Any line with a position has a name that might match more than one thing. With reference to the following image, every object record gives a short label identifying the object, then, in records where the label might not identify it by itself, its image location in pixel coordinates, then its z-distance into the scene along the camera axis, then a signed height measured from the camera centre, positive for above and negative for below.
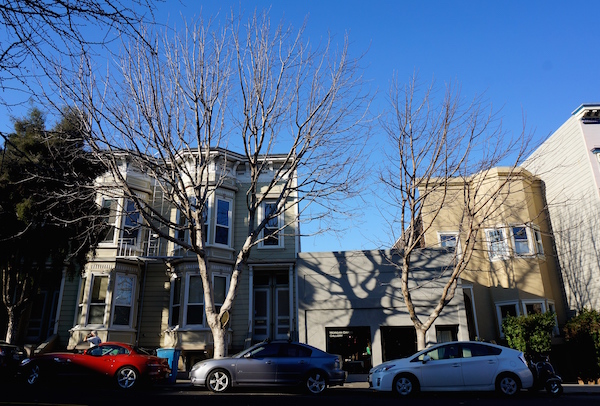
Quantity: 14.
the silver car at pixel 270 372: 11.81 -0.04
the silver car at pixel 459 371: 11.44 -0.08
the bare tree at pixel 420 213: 14.91 +4.83
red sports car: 12.73 +0.17
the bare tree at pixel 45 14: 5.20 +3.86
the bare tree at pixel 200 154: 14.00 +6.51
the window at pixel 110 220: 20.32 +6.43
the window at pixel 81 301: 19.21 +2.85
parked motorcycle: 12.02 -0.34
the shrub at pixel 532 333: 17.62 +1.21
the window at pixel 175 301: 19.75 +2.86
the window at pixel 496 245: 20.95 +5.21
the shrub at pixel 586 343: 17.64 +0.84
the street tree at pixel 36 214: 15.95 +5.23
